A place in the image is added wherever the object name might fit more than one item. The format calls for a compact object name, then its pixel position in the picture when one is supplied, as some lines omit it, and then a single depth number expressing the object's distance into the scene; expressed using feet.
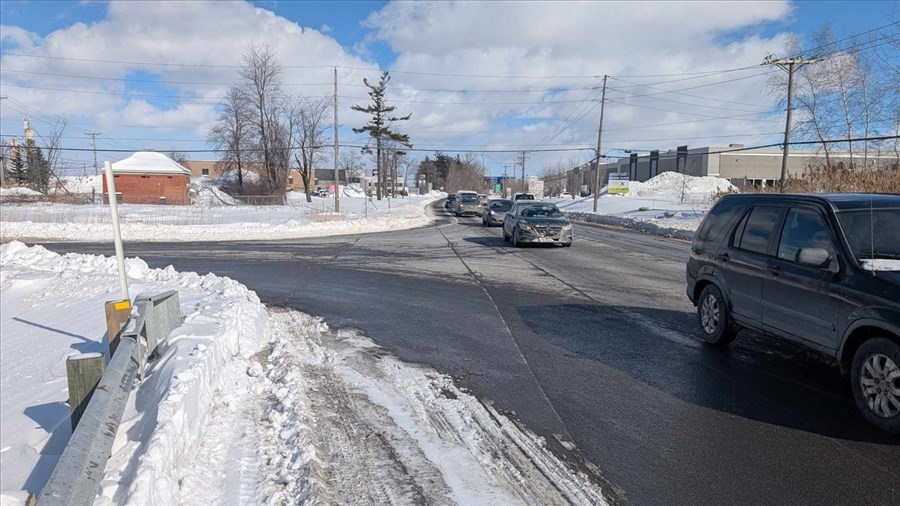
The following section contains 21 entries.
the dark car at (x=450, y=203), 167.28
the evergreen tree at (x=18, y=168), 272.10
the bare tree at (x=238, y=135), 205.26
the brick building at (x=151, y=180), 197.67
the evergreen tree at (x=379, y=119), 260.62
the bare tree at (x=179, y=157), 349.82
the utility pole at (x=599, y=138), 157.60
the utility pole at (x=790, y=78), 94.99
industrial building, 311.72
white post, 19.31
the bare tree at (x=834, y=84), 113.87
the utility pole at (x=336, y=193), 122.58
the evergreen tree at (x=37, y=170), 226.50
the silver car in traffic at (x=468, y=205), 145.28
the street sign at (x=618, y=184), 232.73
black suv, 15.12
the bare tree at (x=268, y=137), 202.59
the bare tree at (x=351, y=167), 375.25
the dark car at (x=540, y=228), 63.67
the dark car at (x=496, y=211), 100.16
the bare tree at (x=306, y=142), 212.84
